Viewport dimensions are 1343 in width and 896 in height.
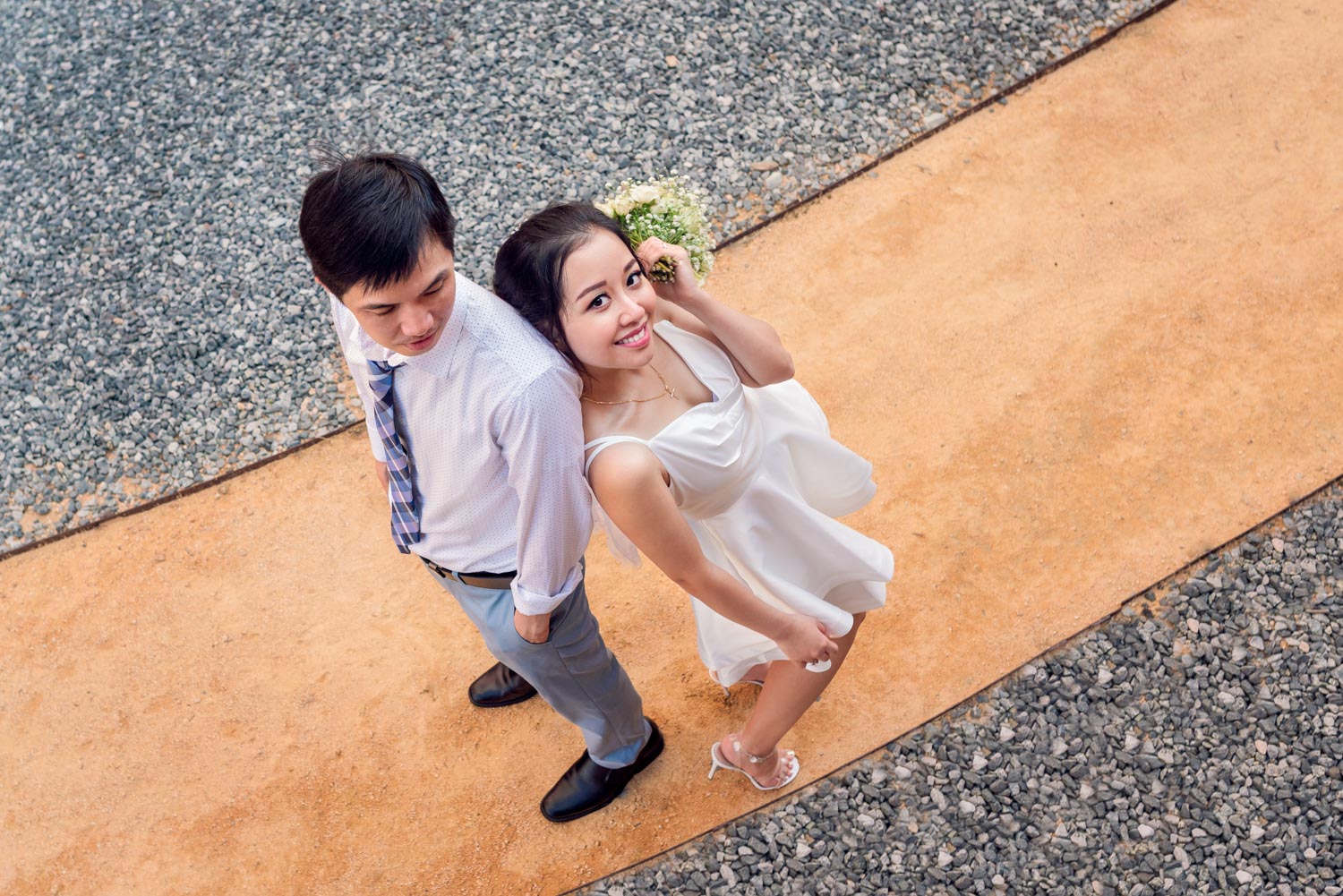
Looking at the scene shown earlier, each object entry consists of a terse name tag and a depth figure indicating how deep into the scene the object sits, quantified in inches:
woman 95.9
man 86.1
